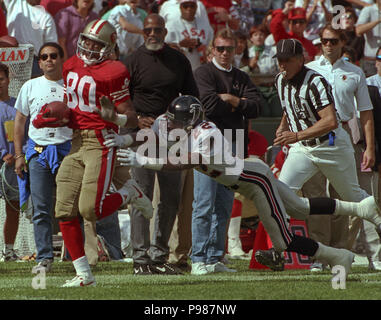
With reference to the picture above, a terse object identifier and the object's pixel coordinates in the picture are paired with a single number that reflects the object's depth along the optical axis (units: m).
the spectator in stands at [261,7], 14.00
